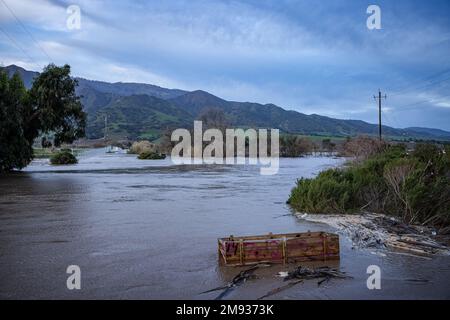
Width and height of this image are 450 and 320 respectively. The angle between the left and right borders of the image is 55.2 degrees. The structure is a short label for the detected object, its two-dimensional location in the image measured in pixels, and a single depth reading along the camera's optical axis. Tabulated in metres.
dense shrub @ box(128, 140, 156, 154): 89.00
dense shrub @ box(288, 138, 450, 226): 14.84
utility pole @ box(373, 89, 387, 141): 53.69
